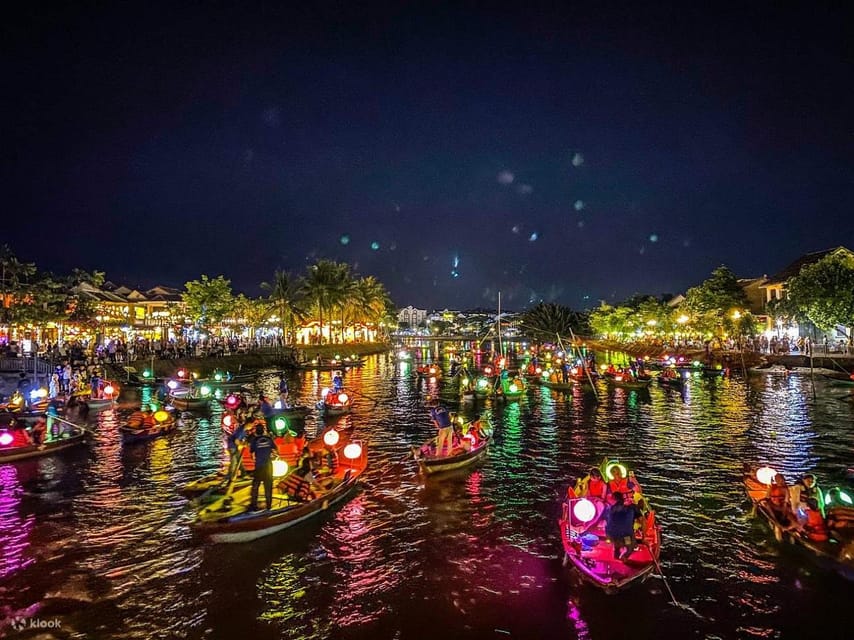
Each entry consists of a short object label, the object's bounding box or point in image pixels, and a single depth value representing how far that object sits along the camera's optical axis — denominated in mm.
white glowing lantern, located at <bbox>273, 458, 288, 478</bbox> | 14734
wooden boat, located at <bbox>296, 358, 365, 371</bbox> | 70500
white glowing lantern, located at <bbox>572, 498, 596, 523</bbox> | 11266
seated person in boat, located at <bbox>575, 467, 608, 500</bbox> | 12531
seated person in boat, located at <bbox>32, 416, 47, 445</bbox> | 22039
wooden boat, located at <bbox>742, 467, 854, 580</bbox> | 11109
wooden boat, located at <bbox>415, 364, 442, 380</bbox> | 57406
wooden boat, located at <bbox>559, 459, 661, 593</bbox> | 10336
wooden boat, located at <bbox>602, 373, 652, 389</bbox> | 44719
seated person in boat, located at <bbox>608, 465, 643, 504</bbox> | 11984
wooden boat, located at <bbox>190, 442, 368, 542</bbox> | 12602
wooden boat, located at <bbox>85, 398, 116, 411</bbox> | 33062
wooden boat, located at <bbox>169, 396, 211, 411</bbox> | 33750
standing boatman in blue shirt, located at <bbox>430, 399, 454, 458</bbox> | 19219
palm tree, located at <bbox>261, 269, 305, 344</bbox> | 82750
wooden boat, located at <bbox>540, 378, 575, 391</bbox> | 44625
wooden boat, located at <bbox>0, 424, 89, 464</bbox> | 20766
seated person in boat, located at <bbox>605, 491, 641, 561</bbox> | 10664
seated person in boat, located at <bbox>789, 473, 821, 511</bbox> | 12383
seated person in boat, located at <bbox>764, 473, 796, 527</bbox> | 12621
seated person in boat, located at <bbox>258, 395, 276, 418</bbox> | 23125
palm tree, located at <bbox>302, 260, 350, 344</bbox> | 88000
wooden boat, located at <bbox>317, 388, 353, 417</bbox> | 32656
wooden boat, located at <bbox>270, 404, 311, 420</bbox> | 29812
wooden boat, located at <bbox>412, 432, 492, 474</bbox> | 18703
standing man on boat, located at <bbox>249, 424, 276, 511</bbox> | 12945
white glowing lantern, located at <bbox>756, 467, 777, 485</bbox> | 14047
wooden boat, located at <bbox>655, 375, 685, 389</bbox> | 46531
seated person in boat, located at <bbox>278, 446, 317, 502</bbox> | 14312
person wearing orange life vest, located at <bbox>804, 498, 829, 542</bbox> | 11734
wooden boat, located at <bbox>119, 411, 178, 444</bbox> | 24594
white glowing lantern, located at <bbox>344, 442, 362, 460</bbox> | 17266
